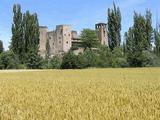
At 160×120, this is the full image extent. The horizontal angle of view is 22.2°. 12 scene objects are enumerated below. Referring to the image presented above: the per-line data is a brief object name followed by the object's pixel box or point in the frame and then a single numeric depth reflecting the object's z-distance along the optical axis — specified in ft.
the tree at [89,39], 381.19
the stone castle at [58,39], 404.98
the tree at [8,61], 229.86
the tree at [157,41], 241.76
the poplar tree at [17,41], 240.12
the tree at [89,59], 232.65
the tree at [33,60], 235.40
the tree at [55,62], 243.19
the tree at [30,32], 242.78
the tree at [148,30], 240.75
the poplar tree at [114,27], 252.62
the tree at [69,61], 222.89
